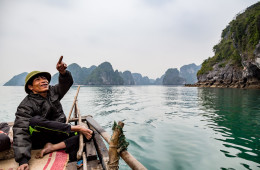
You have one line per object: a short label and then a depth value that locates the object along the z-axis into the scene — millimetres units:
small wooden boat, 2001
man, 2360
